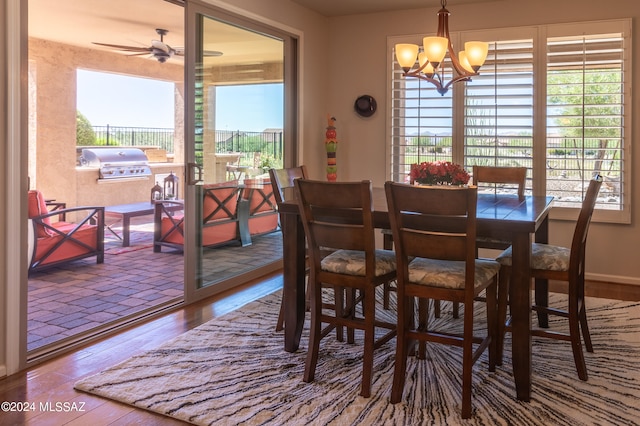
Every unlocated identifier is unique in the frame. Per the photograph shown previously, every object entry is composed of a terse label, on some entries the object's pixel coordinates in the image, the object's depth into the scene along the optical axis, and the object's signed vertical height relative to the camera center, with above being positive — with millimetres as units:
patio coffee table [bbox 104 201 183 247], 6141 -198
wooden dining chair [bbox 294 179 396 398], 2438 -311
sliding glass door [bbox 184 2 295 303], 4023 +444
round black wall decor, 5531 +944
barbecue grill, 8172 +534
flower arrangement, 3033 +127
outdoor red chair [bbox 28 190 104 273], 4809 -411
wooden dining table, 2412 -283
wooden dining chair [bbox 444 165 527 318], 3938 +160
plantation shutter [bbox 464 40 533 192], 4875 +829
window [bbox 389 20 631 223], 4574 +779
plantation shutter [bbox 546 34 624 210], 4562 +719
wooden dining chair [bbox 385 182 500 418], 2213 -262
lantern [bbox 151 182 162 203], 7872 +33
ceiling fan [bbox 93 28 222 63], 6188 +1711
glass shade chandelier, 3096 +840
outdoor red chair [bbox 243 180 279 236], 4777 -125
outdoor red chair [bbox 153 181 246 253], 4203 -149
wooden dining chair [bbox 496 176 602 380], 2664 -397
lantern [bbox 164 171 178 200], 8352 +139
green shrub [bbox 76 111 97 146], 8586 +1028
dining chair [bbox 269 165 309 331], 3283 +103
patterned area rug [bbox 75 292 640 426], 2299 -920
